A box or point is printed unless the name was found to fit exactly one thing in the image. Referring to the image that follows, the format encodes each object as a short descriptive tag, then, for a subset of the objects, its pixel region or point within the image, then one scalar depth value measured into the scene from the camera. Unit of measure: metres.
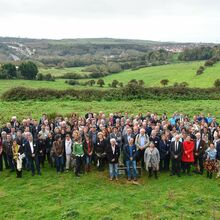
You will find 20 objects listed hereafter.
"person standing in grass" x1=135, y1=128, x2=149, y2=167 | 12.37
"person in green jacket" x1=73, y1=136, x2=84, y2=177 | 12.08
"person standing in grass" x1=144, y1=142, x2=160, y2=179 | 11.79
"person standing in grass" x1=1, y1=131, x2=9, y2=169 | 12.67
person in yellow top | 12.11
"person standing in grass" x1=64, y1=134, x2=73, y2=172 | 12.38
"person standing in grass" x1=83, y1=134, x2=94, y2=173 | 12.30
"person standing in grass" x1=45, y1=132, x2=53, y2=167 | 12.80
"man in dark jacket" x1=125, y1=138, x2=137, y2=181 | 11.65
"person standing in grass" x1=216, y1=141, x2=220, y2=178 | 11.97
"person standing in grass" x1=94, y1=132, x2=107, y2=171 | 12.26
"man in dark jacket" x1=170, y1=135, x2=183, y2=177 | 12.00
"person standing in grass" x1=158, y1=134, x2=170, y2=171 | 12.32
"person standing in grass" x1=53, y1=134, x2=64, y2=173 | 12.32
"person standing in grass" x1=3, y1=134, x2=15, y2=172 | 12.48
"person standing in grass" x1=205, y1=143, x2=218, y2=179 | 11.85
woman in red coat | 12.08
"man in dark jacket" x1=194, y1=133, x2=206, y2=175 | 12.29
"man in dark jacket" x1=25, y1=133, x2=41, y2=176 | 12.18
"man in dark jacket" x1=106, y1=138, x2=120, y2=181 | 11.65
